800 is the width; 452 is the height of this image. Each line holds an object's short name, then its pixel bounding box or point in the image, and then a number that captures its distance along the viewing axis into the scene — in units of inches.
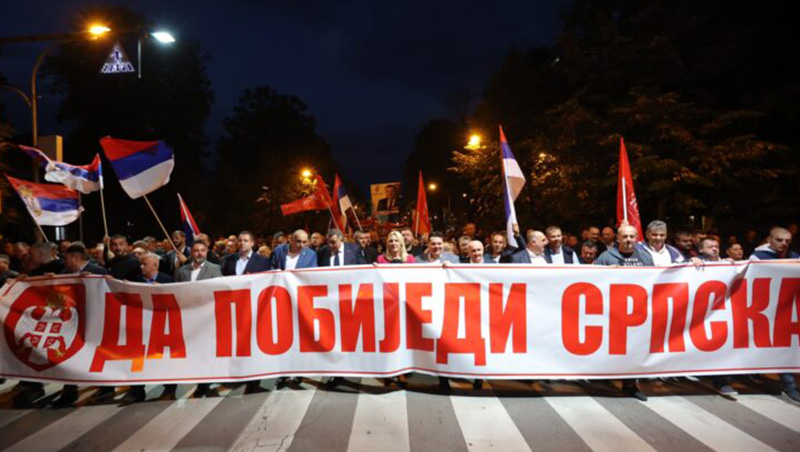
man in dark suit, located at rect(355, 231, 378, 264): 344.9
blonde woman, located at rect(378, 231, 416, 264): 240.4
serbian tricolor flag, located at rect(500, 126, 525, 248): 268.7
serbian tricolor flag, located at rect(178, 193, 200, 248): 393.4
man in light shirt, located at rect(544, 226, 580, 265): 277.9
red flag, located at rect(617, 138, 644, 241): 292.7
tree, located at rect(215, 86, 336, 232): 1544.0
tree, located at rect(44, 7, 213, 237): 1175.0
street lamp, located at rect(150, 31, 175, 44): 403.2
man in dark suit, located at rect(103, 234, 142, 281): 252.8
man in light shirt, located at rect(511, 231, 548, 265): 252.4
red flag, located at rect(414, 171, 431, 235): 521.7
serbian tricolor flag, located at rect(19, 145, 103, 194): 333.4
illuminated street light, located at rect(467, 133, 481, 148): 874.1
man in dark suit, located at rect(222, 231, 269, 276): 259.0
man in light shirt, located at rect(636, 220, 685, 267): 233.9
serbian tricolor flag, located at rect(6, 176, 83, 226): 328.5
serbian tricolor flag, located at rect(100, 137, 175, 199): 302.4
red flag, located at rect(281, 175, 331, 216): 519.7
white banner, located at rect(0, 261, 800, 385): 208.2
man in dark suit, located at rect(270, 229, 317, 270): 276.8
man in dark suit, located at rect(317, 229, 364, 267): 274.5
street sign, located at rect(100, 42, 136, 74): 423.5
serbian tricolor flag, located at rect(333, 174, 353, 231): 536.7
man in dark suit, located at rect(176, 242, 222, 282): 242.1
